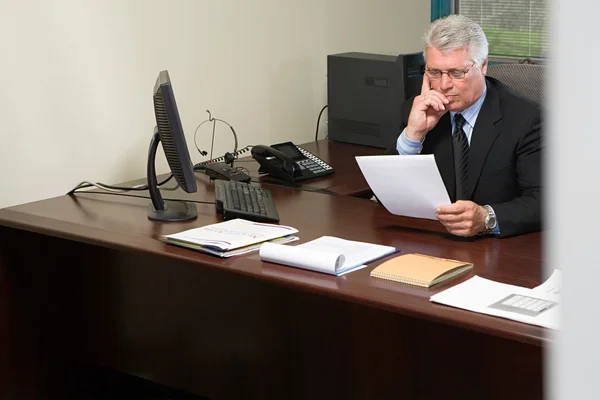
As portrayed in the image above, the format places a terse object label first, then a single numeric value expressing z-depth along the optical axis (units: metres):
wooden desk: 1.62
